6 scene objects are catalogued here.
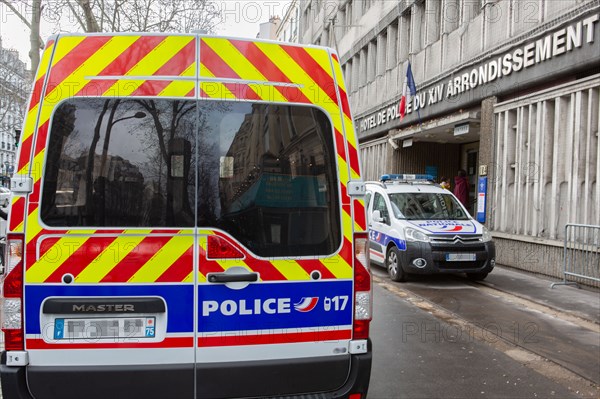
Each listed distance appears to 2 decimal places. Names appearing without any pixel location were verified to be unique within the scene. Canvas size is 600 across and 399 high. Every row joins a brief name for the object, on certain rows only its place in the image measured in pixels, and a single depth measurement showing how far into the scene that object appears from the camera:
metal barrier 8.56
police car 8.59
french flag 16.45
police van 2.56
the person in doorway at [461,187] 14.93
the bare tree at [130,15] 13.89
